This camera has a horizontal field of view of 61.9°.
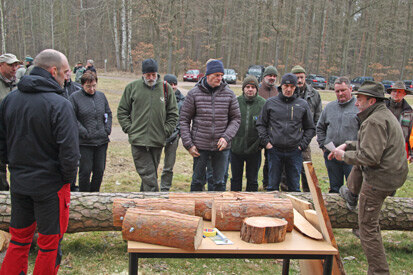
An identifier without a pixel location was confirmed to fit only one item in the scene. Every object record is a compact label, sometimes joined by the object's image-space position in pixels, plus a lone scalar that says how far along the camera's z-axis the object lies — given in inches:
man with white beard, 185.6
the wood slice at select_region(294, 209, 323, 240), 107.0
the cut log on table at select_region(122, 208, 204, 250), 95.3
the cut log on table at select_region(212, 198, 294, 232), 109.6
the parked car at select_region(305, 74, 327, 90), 1096.6
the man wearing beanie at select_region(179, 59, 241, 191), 183.2
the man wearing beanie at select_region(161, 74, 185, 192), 227.1
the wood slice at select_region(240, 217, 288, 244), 100.6
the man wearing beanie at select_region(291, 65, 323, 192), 226.2
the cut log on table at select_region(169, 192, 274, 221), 118.3
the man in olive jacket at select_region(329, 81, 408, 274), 128.0
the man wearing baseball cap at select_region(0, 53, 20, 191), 181.6
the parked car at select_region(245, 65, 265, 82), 999.1
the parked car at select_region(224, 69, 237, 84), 1066.7
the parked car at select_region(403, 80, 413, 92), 1088.8
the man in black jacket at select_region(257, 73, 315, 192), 192.2
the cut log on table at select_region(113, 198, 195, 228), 110.3
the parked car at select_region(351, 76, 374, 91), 1210.0
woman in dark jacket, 184.9
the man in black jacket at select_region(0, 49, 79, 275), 106.0
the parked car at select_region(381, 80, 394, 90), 1161.4
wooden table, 96.9
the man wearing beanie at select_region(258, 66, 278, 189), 244.4
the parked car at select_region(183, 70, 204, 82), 1139.5
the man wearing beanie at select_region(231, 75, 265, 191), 210.4
